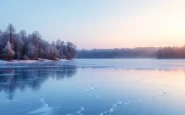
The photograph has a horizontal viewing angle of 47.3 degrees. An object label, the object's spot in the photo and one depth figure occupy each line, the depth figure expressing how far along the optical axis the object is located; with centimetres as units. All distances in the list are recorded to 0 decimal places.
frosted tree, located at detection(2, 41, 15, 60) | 4530
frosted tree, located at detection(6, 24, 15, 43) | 5328
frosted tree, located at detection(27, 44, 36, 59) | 5612
